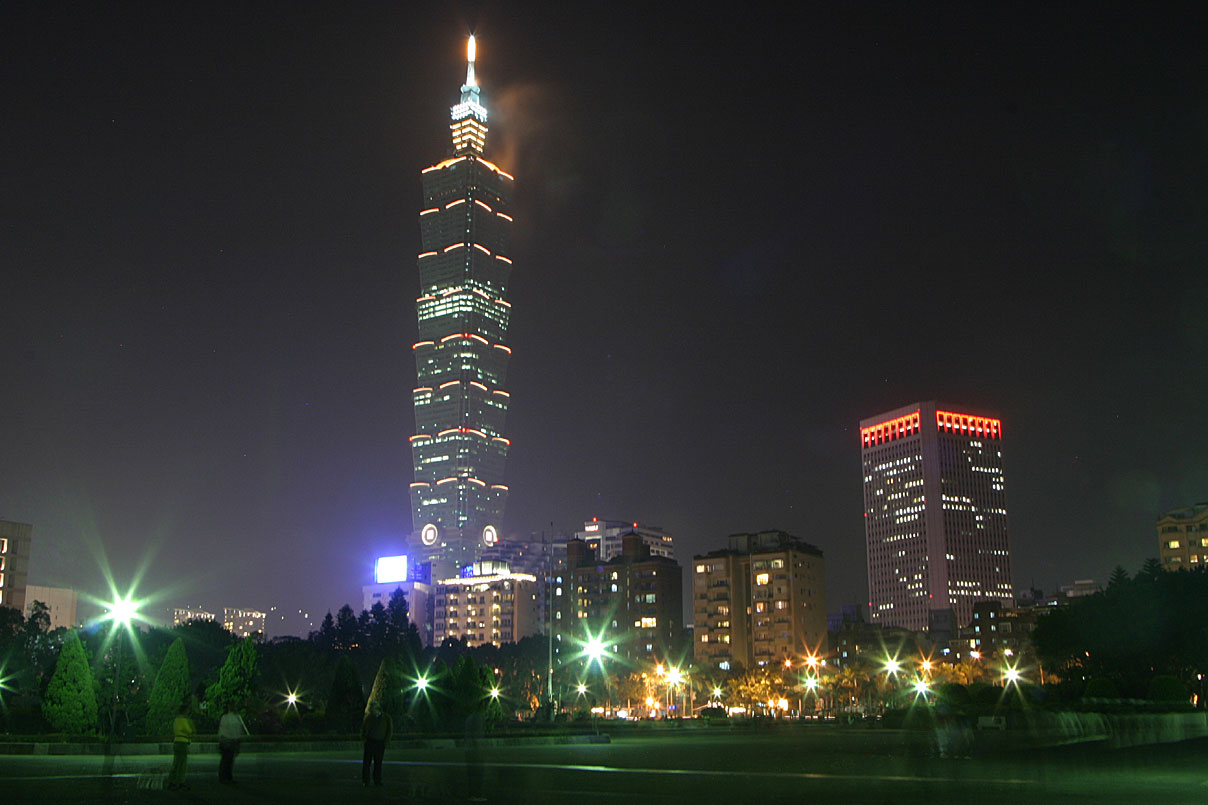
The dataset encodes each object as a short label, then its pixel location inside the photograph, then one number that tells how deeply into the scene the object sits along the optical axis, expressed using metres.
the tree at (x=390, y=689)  52.50
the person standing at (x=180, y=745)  23.12
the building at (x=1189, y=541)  195.88
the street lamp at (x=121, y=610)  46.50
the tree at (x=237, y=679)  56.59
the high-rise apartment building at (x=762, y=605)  186.12
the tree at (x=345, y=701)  54.06
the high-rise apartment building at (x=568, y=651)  165.88
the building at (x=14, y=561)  161.38
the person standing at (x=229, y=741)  24.41
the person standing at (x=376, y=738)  24.19
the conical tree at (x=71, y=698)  47.47
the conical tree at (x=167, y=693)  51.50
